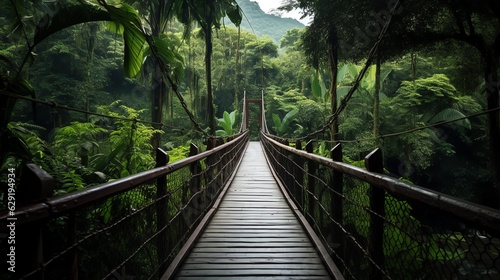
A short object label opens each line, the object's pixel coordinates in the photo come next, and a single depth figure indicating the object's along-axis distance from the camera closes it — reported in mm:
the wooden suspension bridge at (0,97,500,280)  753
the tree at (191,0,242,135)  8320
